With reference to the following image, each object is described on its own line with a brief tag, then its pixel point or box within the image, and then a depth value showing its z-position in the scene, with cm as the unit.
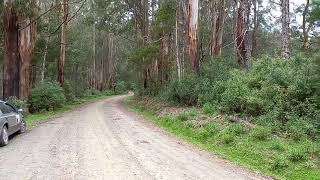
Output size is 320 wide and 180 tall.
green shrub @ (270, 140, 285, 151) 698
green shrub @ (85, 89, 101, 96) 3871
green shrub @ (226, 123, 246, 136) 837
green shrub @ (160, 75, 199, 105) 1362
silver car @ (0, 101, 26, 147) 801
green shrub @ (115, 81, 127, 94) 4578
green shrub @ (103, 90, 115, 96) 4236
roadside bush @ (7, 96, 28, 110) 1434
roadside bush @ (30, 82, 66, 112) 1735
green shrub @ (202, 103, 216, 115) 1097
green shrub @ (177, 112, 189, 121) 1133
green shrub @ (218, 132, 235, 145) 813
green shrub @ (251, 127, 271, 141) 771
